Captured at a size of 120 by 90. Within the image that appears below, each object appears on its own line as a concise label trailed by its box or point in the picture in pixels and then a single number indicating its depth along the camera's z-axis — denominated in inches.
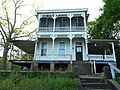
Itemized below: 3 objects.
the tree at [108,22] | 494.2
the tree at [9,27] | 583.3
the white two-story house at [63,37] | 422.8
